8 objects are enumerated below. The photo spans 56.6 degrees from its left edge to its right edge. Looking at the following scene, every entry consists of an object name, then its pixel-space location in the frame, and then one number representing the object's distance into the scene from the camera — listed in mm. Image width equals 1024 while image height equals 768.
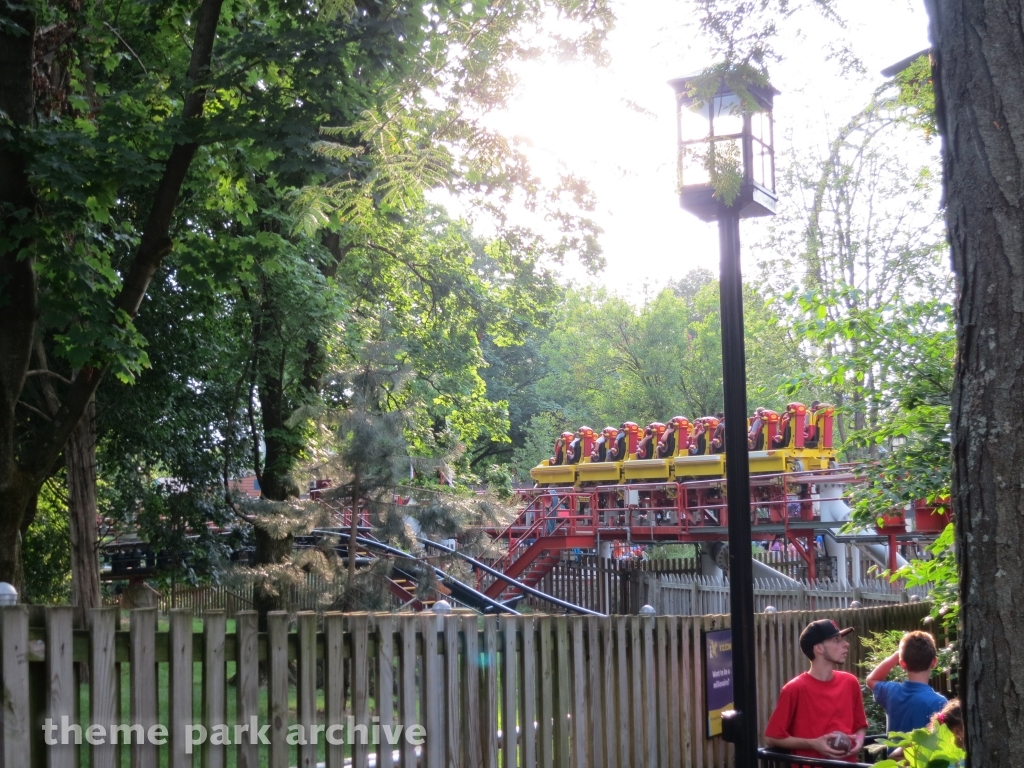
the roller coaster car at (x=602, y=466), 24344
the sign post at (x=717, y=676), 5934
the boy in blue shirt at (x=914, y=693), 4887
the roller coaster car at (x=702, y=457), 20989
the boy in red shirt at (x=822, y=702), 4938
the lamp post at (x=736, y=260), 4402
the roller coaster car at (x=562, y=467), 26328
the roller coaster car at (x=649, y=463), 22578
